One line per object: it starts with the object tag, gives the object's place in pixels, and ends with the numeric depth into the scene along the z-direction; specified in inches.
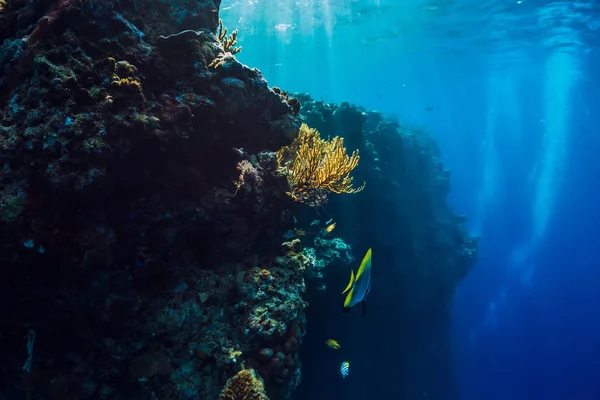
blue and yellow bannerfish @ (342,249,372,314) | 107.0
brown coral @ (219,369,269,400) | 133.3
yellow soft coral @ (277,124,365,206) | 192.1
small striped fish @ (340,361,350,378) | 258.1
